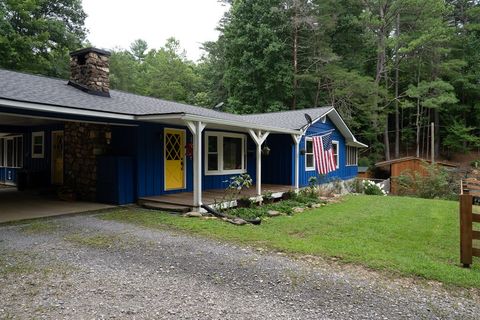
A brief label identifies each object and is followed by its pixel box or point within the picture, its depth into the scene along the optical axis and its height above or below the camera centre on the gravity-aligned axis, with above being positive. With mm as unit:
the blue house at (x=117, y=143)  7328 +520
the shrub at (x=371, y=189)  15398 -1359
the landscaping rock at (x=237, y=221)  6676 -1241
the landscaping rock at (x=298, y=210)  8611 -1302
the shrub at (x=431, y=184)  15094 -1167
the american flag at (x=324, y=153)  13422 +277
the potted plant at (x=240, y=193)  8034 -901
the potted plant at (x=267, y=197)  9602 -1075
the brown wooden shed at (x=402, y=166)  19297 -384
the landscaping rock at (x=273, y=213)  7885 -1275
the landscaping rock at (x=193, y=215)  7109 -1170
